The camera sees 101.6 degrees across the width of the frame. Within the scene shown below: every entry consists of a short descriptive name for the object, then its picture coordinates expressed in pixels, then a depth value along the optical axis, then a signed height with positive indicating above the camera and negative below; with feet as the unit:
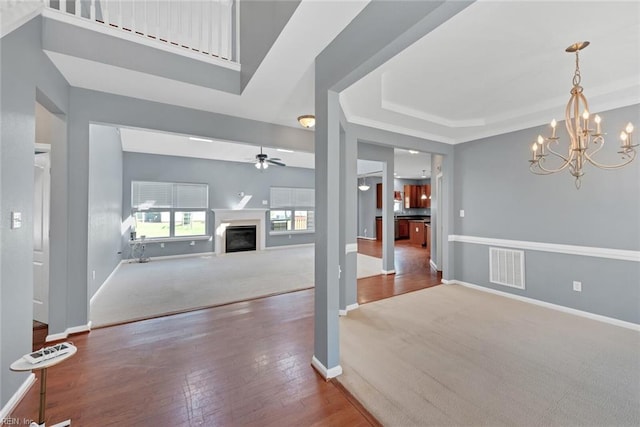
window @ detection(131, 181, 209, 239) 23.07 +0.92
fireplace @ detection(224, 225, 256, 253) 26.91 -2.19
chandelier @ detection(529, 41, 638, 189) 6.86 +2.26
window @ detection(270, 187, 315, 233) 30.12 +0.97
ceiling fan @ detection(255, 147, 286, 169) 19.80 +4.48
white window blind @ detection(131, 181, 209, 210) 22.96 +2.14
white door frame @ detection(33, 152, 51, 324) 10.28 -0.63
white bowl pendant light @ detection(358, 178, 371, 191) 33.86 +4.64
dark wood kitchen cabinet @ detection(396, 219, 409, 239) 37.04 -1.81
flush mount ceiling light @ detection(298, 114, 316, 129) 11.29 +4.23
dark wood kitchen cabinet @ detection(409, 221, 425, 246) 30.76 -1.99
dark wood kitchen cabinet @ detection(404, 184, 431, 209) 37.60 +2.92
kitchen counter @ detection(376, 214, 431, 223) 37.41 -0.10
